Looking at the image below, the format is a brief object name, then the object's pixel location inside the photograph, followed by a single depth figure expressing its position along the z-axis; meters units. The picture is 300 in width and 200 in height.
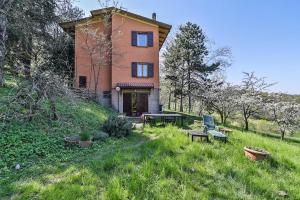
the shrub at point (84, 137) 4.18
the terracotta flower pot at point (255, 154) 3.91
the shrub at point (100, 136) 4.64
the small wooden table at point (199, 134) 4.57
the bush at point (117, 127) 5.09
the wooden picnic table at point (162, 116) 6.76
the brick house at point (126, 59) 10.52
